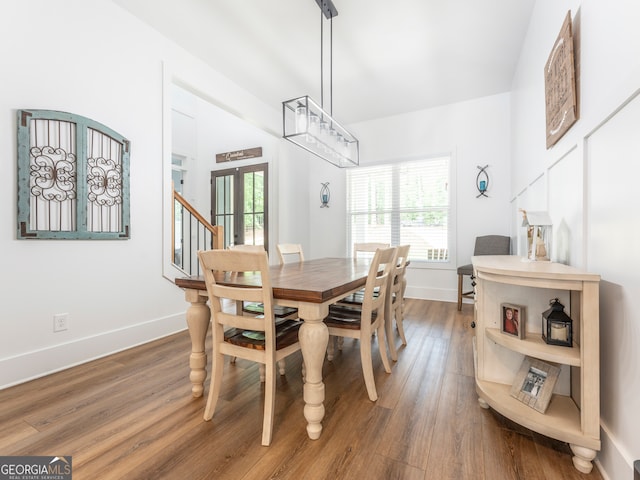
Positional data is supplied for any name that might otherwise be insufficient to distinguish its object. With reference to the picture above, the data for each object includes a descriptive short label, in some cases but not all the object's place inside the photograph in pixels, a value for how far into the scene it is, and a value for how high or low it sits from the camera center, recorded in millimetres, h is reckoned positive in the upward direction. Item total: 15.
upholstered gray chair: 3670 -129
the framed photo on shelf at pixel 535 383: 1377 -722
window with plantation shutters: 4414 +520
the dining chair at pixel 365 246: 3212 -100
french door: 5281 +652
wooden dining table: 1366 -352
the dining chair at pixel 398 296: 2189 -496
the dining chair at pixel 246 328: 1335 -445
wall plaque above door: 5434 +1602
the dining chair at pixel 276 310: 2043 -531
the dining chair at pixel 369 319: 1705 -531
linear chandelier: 2352 +987
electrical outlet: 2125 -629
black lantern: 1365 -421
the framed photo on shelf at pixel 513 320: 1489 -430
